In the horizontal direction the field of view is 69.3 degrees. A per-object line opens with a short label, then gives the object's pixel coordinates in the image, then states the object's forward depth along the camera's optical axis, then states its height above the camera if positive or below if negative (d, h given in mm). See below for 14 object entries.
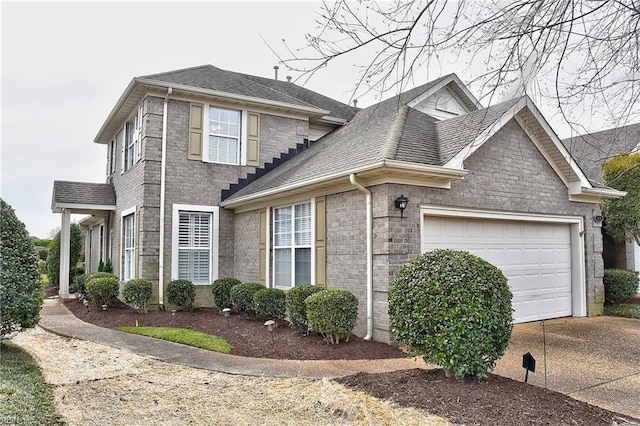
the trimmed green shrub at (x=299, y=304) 8430 -1188
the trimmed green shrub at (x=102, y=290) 12094 -1334
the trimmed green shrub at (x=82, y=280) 13594 -1347
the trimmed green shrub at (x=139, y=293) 11266 -1314
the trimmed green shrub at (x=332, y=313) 7480 -1209
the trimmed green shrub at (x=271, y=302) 9609 -1315
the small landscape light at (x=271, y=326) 7776 -1473
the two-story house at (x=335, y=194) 8164 +992
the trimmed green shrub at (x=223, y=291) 11469 -1289
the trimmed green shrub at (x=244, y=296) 10422 -1300
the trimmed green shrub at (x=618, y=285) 11891 -1196
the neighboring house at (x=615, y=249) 14594 -334
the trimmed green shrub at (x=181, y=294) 11609 -1379
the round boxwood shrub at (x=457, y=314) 4859 -810
